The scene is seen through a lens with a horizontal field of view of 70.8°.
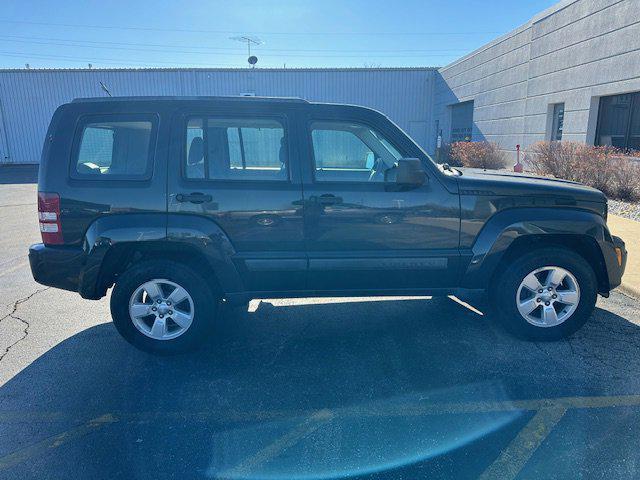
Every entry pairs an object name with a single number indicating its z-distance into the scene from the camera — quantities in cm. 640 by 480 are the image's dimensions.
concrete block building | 1289
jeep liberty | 359
